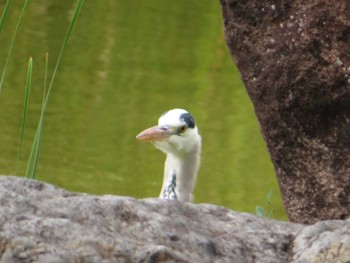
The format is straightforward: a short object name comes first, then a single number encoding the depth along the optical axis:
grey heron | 9.80
